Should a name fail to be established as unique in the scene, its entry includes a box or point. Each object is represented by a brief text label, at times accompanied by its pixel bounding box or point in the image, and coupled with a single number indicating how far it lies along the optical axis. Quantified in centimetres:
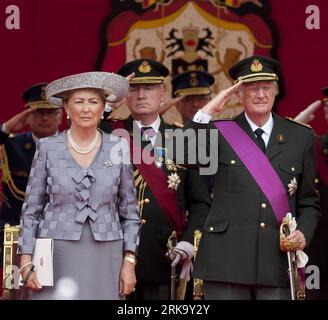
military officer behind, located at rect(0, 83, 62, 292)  1377
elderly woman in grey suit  995
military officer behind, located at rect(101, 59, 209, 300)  1172
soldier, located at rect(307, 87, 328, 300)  1363
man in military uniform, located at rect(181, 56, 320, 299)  1055
